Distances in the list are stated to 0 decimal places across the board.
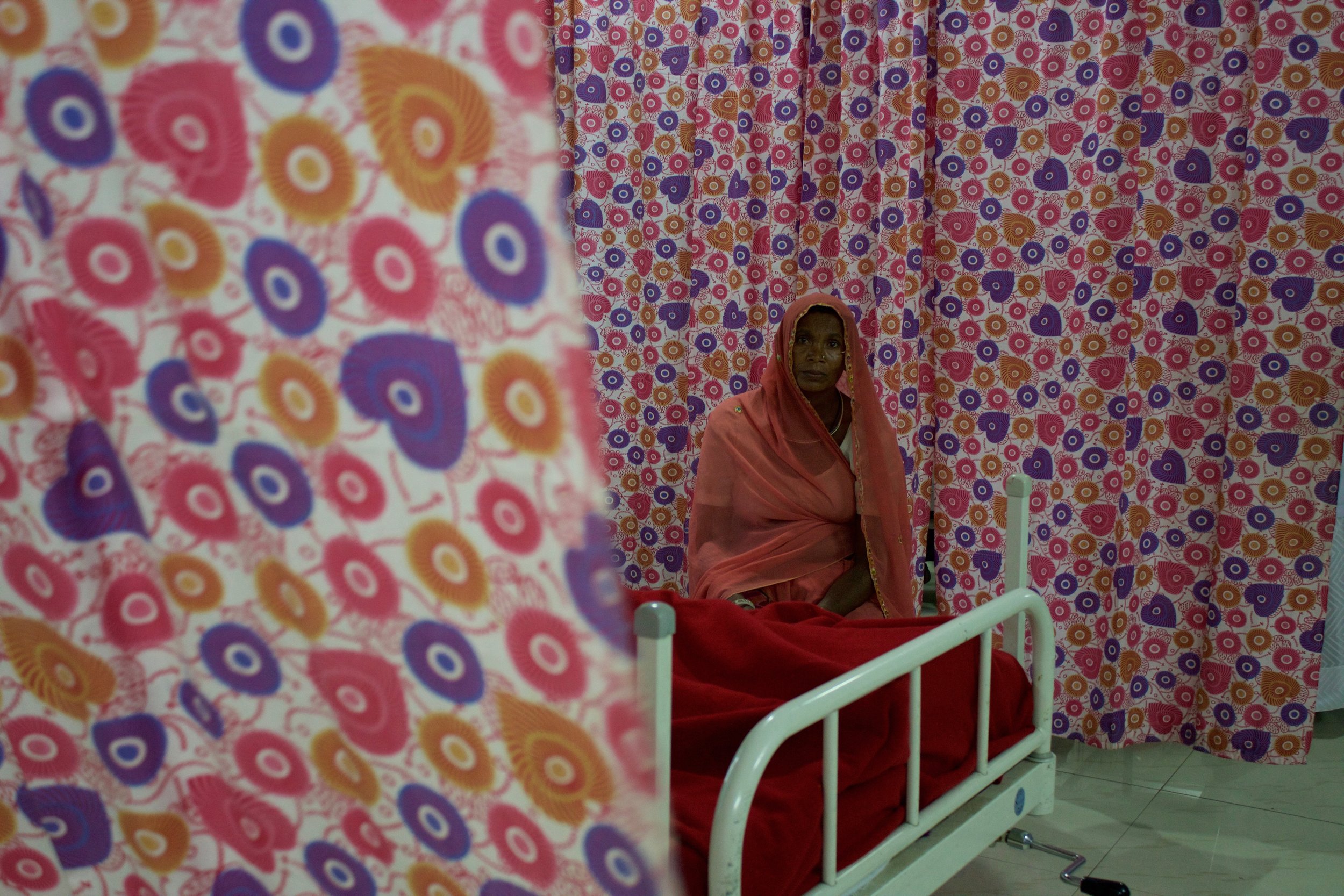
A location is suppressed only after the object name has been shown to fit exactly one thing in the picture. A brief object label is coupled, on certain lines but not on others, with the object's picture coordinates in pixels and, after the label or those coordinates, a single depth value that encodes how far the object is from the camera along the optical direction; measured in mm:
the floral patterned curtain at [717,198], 3078
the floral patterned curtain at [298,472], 746
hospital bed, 1118
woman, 2572
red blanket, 1400
